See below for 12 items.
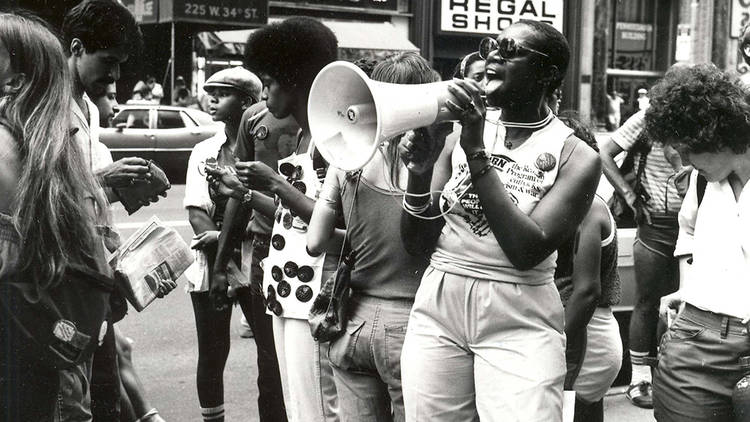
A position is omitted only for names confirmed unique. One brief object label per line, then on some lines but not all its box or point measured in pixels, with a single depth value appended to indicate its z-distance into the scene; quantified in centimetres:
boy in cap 482
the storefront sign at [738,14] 2253
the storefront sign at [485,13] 1923
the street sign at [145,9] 2108
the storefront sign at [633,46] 2217
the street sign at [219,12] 2002
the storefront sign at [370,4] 2066
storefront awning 2003
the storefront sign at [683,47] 1638
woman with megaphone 277
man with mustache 386
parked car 1684
